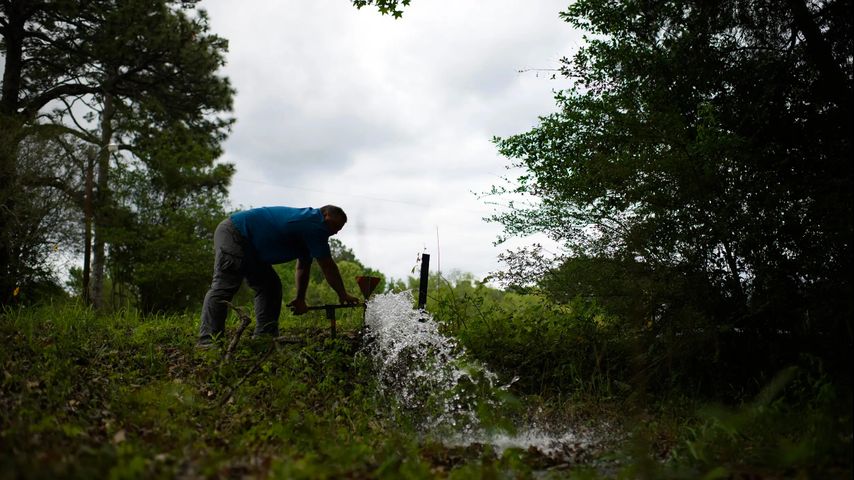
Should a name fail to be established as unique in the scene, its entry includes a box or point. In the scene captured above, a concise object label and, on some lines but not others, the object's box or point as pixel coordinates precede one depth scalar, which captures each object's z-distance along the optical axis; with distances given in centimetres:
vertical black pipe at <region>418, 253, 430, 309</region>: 646
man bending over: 616
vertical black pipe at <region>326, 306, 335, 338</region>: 631
